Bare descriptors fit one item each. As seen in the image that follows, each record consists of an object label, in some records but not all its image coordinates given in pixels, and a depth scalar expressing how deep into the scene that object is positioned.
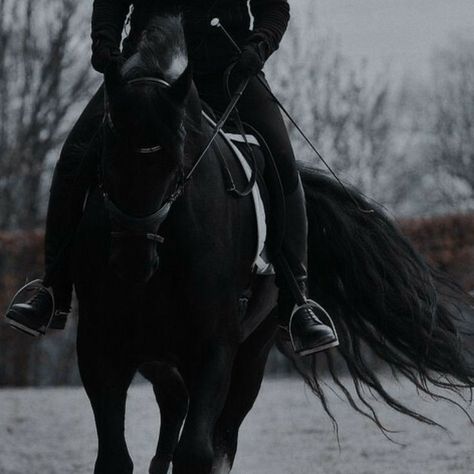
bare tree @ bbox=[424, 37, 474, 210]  104.44
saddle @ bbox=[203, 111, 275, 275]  14.92
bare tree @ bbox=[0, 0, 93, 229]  67.19
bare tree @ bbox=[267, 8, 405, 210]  75.94
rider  15.02
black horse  12.85
